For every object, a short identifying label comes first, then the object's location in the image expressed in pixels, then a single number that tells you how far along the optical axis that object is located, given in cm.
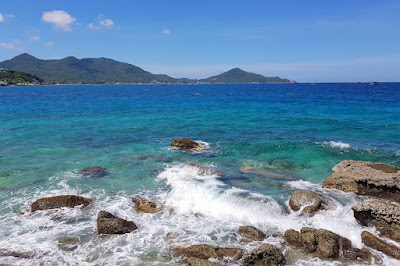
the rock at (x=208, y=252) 1061
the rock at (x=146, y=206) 1485
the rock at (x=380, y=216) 1193
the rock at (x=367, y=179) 1551
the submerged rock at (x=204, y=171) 1978
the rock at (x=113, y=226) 1248
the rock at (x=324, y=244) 1079
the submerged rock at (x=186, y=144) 2669
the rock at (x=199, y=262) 997
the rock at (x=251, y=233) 1205
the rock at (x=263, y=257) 1004
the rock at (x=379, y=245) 1081
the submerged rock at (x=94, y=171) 1997
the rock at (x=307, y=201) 1412
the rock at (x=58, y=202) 1478
